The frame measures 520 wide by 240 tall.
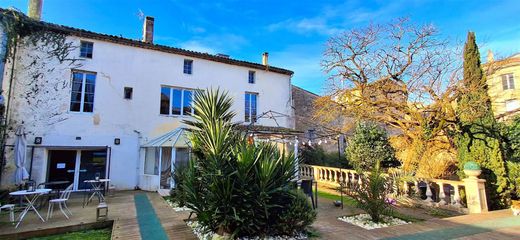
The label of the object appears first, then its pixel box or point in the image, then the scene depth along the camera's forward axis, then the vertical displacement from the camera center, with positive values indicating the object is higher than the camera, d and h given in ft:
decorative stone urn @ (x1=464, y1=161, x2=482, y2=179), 29.22 -1.45
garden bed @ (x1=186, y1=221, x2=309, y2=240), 19.74 -5.98
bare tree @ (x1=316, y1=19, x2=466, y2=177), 37.78 +11.36
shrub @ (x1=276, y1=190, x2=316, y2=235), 19.77 -4.49
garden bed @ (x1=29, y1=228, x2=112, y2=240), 22.11 -6.74
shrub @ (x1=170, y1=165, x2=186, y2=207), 28.27 -3.20
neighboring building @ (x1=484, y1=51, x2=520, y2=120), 86.28 +26.60
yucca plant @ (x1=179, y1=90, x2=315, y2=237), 19.04 -2.21
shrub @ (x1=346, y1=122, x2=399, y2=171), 54.49 +1.78
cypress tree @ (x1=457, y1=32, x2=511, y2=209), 31.81 +2.65
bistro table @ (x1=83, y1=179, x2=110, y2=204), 31.87 -4.77
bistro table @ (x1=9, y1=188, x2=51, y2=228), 24.54 -3.44
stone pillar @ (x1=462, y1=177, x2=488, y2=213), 29.05 -4.21
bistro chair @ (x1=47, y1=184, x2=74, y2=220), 26.33 -5.75
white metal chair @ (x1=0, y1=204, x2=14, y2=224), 24.43 -5.39
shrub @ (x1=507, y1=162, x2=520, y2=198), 31.36 -2.26
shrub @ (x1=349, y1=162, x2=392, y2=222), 24.25 -3.48
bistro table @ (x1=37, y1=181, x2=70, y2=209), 31.40 -4.98
